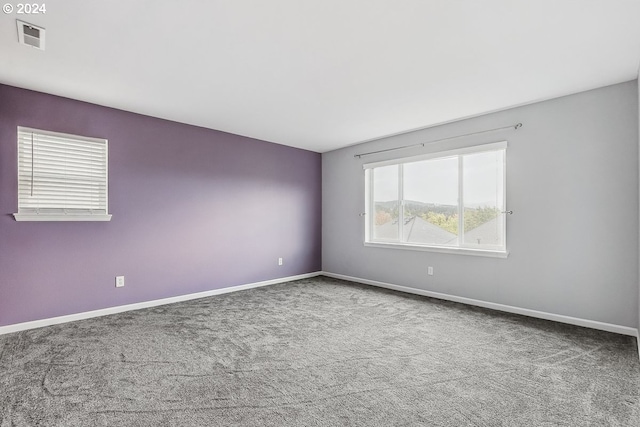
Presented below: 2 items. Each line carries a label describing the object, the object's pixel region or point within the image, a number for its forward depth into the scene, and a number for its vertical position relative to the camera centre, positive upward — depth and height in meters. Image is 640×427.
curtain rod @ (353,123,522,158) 3.71 +1.08
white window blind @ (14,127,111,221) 3.22 +0.43
